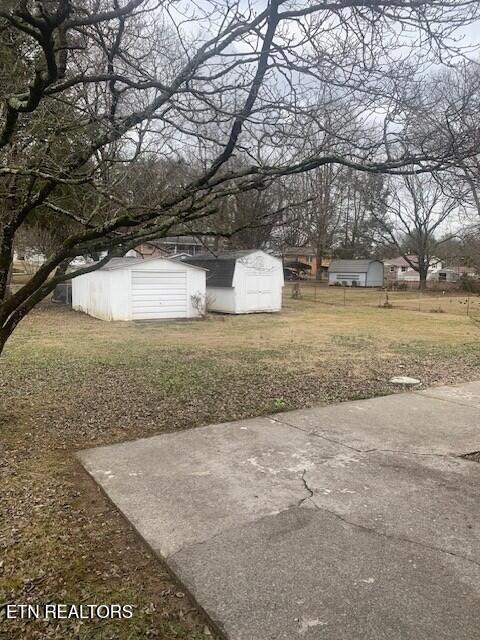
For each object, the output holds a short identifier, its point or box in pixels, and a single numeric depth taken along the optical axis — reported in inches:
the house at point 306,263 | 1910.7
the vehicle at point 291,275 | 1803.9
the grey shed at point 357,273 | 1734.7
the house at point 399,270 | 2145.7
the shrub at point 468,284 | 1293.1
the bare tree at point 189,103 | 116.0
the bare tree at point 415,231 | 1407.5
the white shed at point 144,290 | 610.5
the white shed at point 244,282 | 702.5
